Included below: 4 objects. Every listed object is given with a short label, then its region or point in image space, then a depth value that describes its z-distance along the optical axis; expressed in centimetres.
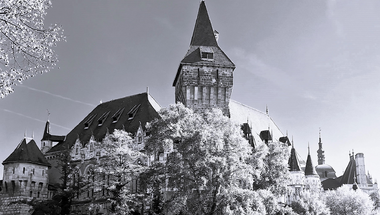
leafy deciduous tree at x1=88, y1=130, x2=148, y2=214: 3466
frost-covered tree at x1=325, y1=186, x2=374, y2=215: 5724
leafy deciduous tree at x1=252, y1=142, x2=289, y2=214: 3416
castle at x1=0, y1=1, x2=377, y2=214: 4653
